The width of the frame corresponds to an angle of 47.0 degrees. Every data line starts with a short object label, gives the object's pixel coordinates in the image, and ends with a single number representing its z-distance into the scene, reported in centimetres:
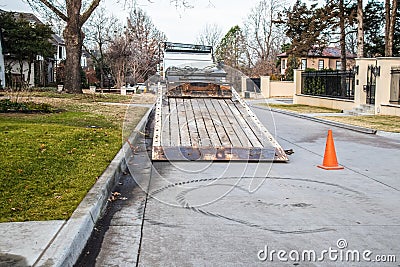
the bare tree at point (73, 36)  2550
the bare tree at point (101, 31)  5369
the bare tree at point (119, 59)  4712
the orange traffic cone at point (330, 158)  935
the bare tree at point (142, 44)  4875
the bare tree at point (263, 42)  6431
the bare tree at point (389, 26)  2769
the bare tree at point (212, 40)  7306
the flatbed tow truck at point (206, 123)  970
